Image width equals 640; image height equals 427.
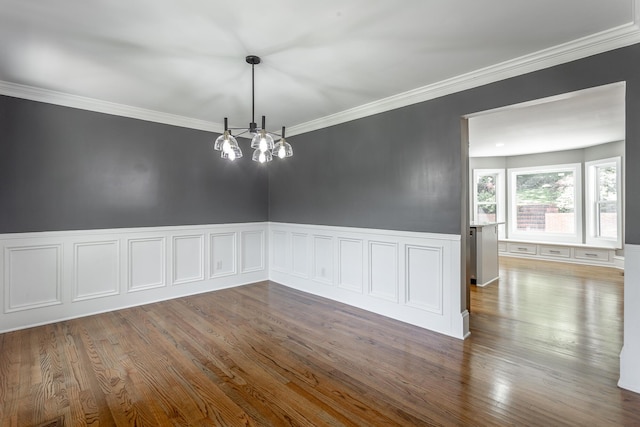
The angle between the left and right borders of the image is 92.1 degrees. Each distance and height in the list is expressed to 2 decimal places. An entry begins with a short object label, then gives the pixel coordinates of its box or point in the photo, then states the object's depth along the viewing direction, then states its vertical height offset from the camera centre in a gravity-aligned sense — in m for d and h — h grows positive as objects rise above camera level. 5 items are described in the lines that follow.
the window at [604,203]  6.17 +0.25
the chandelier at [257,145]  2.51 +0.59
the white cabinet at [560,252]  6.31 -0.84
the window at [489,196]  7.96 +0.50
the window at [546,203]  6.93 +0.27
